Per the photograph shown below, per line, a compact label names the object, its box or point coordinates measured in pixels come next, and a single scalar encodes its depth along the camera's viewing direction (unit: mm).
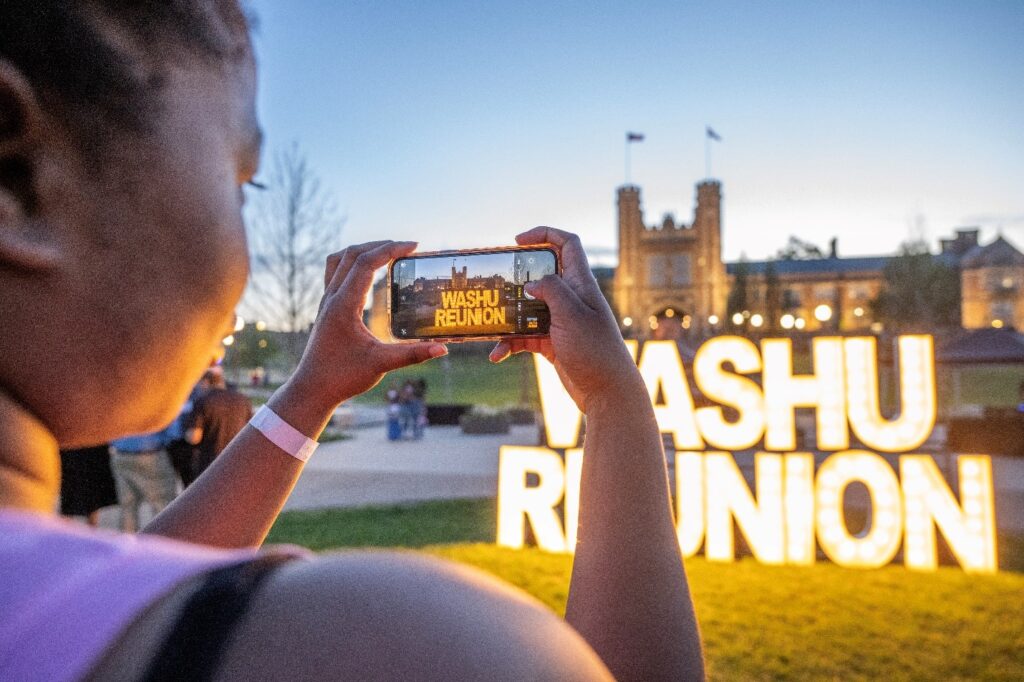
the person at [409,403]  19828
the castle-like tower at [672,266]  73625
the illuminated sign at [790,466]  6859
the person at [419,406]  20156
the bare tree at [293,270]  18141
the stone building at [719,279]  70812
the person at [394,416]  19594
